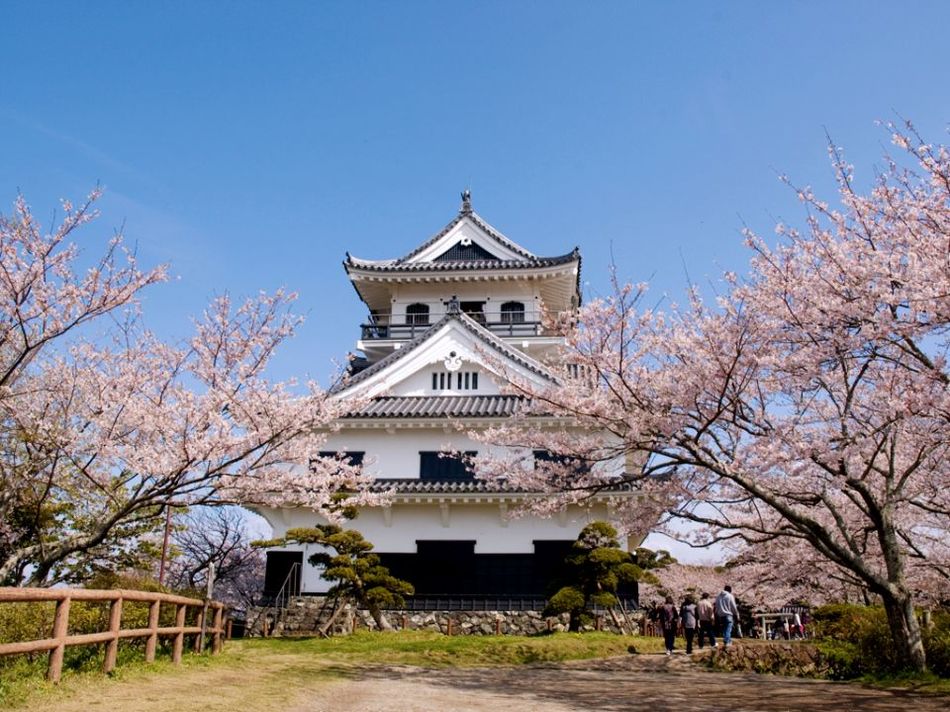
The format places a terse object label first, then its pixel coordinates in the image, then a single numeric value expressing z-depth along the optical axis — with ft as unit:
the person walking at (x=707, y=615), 54.95
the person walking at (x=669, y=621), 52.13
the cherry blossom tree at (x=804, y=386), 29.14
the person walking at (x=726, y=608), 52.03
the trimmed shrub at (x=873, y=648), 35.78
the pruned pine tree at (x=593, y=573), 60.23
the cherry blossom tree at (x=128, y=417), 34.35
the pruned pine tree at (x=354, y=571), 61.31
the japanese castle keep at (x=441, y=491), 71.26
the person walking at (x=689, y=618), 51.93
